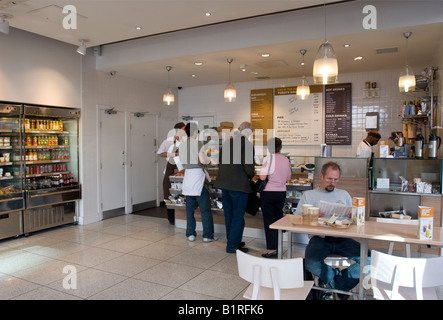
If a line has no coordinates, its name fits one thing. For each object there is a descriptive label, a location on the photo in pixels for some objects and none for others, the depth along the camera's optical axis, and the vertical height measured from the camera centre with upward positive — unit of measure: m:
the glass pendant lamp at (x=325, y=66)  3.26 +0.78
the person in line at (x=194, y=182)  5.08 -0.53
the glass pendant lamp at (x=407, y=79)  4.39 +0.88
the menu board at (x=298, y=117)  7.13 +0.66
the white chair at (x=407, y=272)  1.99 -0.76
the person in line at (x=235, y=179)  4.45 -0.43
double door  6.87 -0.32
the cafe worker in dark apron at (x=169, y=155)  6.00 -0.14
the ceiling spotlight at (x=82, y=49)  5.26 +1.55
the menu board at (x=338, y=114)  6.85 +0.68
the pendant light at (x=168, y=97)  6.27 +0.94
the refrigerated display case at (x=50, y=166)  5.60 -0.33
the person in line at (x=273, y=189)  4.37 -0.56
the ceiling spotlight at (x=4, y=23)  4.32 +1.63
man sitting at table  2.87 -0.90
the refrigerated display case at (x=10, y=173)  5.21 -0.41
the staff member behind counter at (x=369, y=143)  5.66 +0.06
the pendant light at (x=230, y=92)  5.68 +0.93
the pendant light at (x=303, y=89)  5.32 +0.92
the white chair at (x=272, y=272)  2.00 -0.76
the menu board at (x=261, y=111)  7.62 +0.82
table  2.43 -0.67
